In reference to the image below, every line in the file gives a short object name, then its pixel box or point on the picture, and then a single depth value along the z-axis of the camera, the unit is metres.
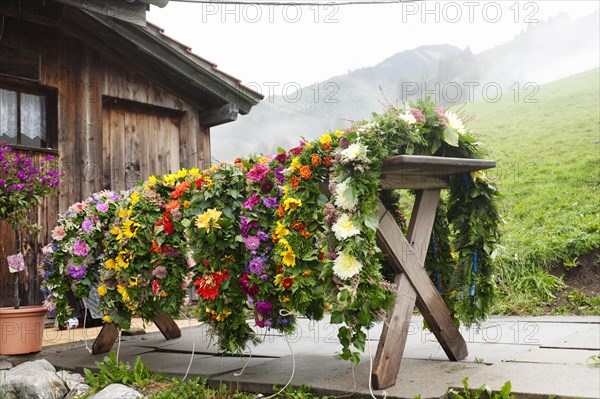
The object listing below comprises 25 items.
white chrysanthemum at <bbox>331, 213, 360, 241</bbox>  2.83
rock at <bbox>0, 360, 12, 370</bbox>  4.63
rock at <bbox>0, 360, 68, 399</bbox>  3.63
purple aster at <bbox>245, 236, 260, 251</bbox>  3.48
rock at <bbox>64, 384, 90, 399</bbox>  3.71
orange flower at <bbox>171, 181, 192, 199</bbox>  3.84
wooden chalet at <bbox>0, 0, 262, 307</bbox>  6.21
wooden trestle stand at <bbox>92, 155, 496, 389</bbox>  3.07
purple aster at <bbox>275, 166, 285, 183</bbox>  3.49
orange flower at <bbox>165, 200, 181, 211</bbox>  3.90
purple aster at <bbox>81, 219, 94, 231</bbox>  4.61
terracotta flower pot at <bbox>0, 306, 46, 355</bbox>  4.84
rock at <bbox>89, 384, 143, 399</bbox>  3.32
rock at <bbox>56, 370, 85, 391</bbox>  3.89
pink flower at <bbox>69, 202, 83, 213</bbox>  4.78
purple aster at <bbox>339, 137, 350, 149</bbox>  3.05
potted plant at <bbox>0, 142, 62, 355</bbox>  4.86
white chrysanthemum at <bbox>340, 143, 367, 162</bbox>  2.90
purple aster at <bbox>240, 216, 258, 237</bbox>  3.52
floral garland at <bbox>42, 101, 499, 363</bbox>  2.91
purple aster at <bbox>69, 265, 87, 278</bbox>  4.58
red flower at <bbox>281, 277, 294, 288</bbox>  3.20
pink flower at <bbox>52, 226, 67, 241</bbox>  4.72
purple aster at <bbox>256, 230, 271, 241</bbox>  3.49
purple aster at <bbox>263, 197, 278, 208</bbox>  3.49
